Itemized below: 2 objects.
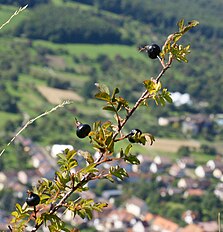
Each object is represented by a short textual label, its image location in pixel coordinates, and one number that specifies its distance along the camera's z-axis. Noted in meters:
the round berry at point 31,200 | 2.98
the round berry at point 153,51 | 3.22
